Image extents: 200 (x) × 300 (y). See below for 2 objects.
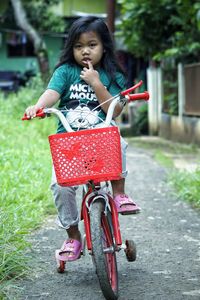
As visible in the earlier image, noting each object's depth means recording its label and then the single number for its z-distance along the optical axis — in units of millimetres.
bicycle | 3506
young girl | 3980
